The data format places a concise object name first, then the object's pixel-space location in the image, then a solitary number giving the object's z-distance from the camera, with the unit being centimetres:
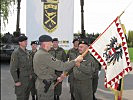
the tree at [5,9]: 2172
